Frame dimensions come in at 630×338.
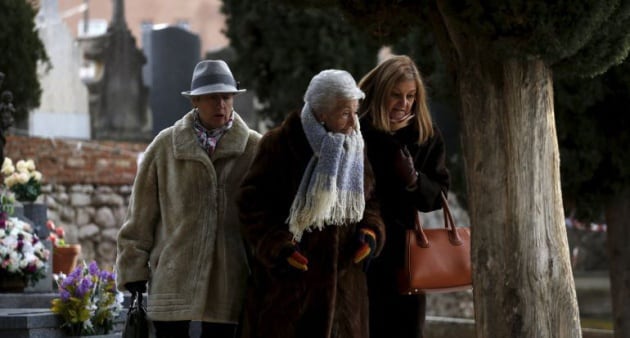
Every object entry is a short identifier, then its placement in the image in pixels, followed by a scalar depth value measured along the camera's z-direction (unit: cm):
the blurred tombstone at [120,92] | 2102
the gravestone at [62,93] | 2450
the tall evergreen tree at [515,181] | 671
